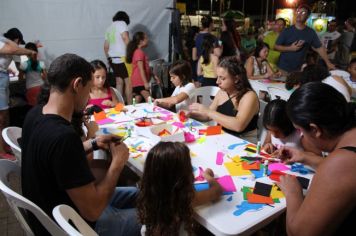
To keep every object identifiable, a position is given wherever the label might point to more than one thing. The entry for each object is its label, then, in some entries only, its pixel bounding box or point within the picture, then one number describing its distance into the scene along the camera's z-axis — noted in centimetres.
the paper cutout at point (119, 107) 302
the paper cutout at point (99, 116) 277
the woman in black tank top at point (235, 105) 250
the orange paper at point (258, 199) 144
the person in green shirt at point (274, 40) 514
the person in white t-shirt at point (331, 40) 844
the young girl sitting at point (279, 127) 197
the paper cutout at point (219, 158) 186
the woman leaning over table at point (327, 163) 108
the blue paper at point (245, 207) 136
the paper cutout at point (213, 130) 232
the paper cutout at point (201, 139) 219
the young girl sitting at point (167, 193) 131
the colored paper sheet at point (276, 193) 150
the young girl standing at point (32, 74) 424
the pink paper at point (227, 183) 155
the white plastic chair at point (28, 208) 117
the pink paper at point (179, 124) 251
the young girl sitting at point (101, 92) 327
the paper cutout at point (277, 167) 178
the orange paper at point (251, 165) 178
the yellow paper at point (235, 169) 173
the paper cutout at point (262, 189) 151
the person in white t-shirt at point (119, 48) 495
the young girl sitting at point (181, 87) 325
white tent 455
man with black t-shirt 129
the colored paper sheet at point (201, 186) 151
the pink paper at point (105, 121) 264
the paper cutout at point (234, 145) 208
